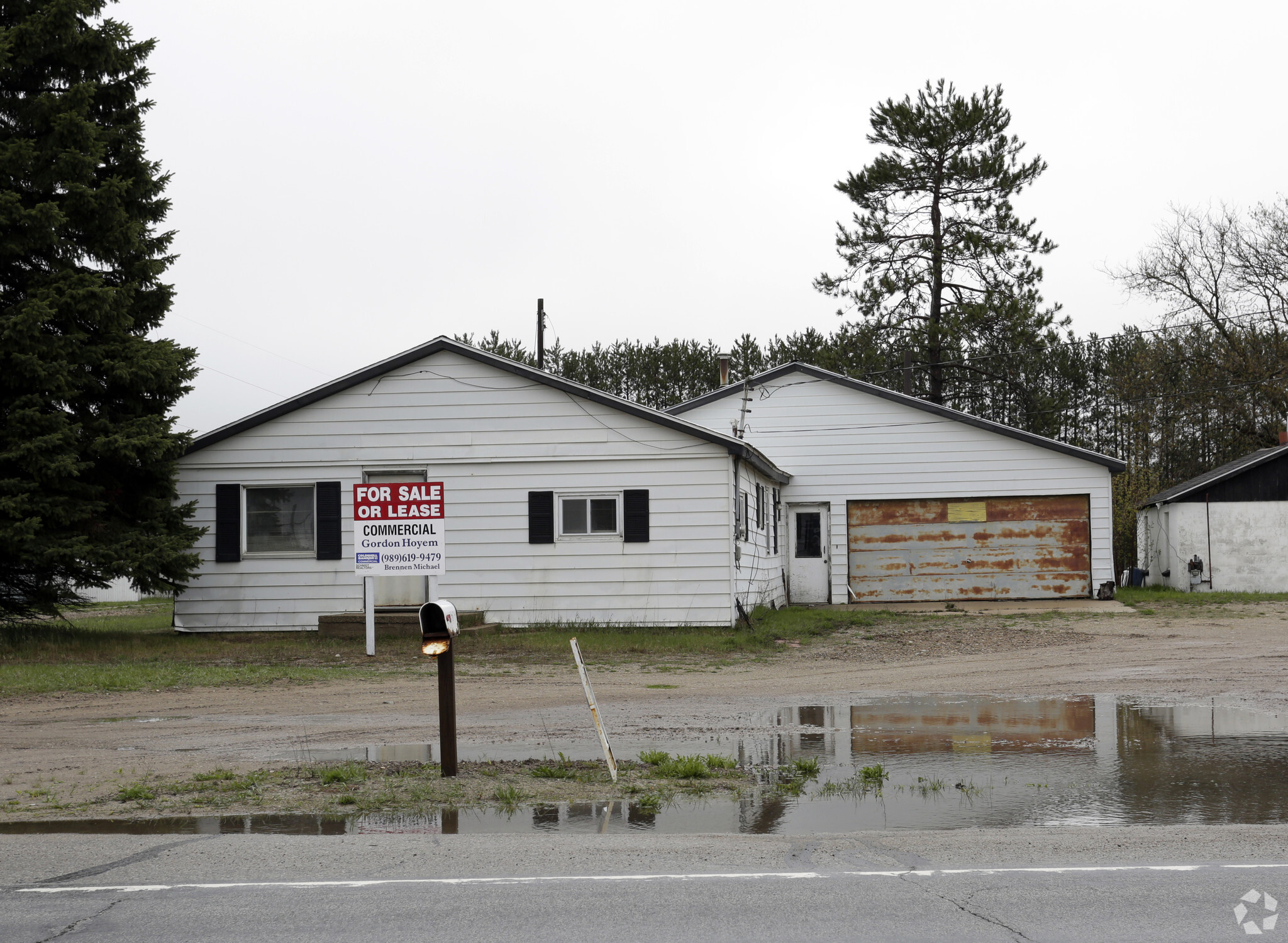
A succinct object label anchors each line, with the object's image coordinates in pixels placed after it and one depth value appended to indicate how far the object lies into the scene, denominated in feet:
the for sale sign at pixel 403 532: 48.37
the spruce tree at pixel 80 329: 58.65
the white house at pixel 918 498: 85.40
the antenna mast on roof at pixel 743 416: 88.18
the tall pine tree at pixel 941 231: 133.18
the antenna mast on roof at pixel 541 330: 103.40
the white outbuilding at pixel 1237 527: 94.07
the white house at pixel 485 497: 66.08
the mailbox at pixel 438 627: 27.53
